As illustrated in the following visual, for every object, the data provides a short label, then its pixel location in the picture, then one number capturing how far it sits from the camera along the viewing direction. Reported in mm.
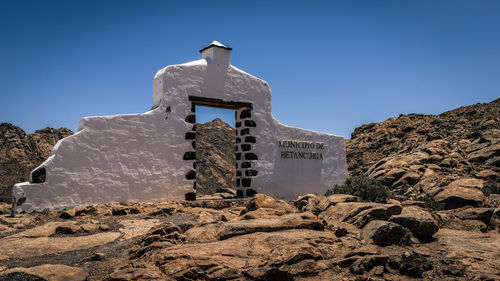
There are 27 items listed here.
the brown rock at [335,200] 8961
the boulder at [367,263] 5273
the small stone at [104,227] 7542
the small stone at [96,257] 5632
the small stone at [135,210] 9180
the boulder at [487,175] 14034
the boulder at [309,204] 8727
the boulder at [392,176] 15617
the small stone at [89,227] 7383
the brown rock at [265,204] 8148
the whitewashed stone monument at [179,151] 9430
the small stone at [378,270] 5283
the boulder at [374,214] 7348
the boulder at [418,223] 6953
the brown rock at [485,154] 15977
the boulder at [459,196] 10008
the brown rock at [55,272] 4688
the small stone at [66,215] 8555
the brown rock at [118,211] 8969
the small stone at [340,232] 6648
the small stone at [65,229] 7156
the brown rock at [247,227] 6031
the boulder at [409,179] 14812
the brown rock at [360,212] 7430
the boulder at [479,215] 8195
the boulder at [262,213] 7078
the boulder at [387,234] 6414
